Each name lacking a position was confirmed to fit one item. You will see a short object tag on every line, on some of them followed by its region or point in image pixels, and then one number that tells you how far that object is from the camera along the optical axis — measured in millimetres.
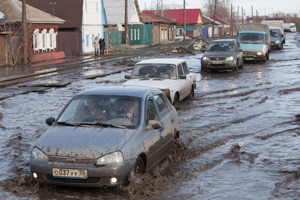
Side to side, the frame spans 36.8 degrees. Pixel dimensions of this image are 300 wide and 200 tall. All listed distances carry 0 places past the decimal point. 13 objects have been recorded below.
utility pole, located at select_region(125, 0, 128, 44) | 53966
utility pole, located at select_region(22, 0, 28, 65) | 30781
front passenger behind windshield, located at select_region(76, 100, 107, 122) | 7027
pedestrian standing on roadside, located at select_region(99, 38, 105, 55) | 44381
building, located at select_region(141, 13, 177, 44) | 73562
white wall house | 49600
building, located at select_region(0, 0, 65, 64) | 32656
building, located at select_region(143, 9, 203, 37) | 102231
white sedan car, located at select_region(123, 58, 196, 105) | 13148
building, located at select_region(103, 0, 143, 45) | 58200
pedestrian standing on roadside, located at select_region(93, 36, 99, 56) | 43306
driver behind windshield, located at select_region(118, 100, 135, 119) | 7055
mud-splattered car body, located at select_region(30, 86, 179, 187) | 6012
